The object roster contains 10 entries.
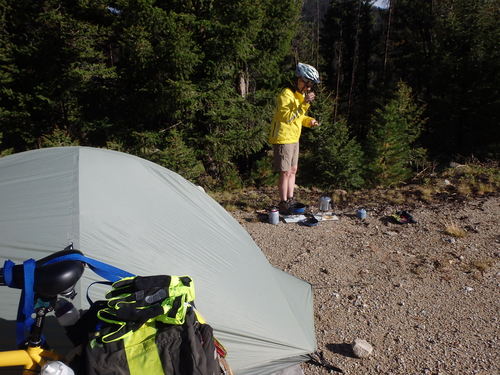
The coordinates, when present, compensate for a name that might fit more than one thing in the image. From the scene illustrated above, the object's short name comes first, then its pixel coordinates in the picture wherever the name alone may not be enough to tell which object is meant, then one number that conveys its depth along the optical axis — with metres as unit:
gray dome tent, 2.33
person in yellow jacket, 5.30
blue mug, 5.99
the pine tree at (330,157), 10.17
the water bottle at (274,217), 5.75
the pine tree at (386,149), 10.32
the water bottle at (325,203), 6.26
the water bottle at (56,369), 1.31
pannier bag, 1.48
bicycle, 1.41
